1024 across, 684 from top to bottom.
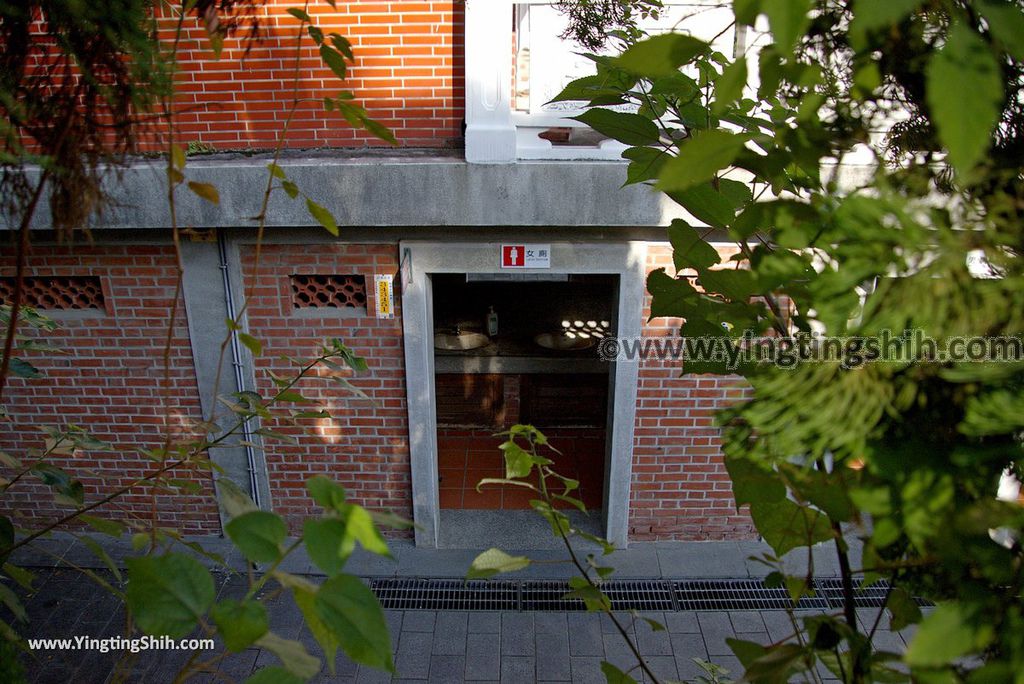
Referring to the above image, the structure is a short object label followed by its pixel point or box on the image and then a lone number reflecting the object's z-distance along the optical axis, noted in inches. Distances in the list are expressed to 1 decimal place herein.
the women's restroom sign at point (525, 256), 188.7
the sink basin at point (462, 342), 291.7
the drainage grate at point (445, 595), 197.6
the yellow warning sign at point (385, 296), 193.3
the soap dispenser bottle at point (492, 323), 294.0
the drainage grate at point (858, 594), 191.6
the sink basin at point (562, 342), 289.4
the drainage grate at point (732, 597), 196.4
